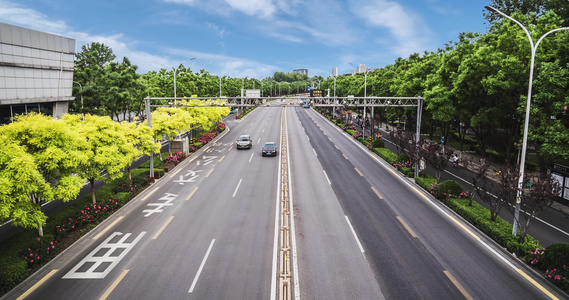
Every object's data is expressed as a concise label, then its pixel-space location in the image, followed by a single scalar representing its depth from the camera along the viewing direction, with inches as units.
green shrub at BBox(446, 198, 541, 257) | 592.7
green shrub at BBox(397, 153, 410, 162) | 1286.9
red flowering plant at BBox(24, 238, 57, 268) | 544.1
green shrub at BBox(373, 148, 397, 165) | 1355.8
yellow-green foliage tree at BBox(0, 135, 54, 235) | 490.0
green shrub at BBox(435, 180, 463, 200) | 872.3
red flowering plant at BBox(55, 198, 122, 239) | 657.3
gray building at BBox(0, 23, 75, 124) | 1290.6
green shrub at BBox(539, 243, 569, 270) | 511.5
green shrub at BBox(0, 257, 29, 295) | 485.4
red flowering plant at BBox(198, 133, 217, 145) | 1831.2
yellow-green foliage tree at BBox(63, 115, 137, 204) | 730.2
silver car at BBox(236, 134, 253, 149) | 1679.0
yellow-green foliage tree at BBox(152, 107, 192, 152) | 1256.8
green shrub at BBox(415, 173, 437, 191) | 984.3
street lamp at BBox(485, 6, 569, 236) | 623.5
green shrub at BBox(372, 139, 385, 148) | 1641.2
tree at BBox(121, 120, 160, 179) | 939.3
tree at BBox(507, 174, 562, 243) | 606.5
